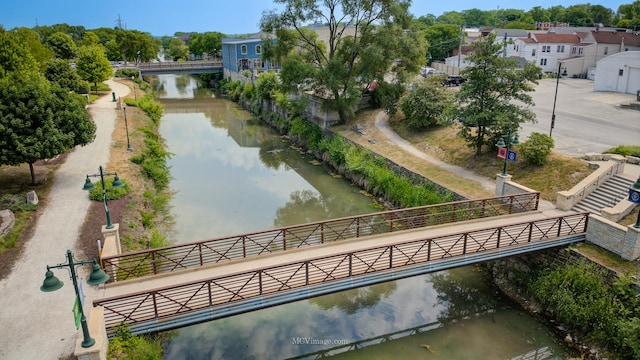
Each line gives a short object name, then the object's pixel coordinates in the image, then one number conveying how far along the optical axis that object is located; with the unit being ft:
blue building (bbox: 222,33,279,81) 219.20
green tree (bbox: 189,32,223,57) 326.85
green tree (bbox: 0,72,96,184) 66.44
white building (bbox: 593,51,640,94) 144.87
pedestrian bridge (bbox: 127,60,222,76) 235.63
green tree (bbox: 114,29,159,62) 264.72
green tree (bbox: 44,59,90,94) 134.92
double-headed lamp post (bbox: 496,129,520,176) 64.18
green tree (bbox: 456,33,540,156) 76.38
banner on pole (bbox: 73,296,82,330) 30.61
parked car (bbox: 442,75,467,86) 166.41
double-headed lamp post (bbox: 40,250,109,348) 28.96
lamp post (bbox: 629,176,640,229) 47.60
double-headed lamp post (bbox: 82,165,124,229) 47.14
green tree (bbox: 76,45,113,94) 160.56
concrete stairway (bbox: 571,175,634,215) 62.18
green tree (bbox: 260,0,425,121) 114.01
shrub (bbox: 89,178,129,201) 69.92
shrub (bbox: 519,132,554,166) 74.74
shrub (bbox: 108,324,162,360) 37.35
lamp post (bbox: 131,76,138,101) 165.49
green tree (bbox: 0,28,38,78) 104.37
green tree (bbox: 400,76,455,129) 103.35
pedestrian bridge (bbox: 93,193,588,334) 40.63
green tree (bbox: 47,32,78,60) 204.55
